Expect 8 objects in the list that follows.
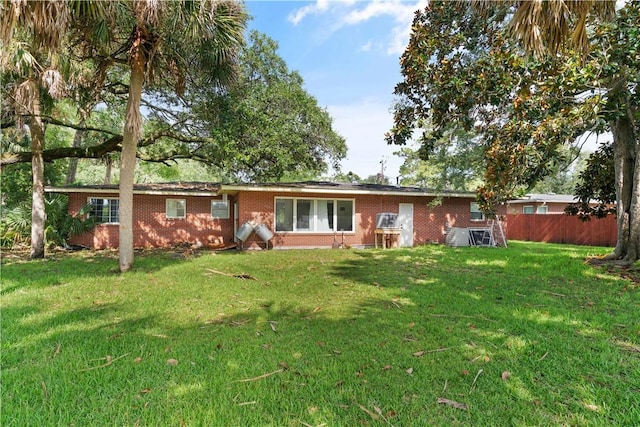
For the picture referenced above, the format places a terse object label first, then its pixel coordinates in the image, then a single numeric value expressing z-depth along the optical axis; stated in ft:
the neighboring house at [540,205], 76.23
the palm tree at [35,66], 12.86
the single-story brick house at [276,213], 44.39
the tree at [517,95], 20.89
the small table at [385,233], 46.96
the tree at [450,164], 70.13
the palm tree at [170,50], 22.47
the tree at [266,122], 34.22
